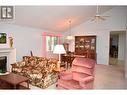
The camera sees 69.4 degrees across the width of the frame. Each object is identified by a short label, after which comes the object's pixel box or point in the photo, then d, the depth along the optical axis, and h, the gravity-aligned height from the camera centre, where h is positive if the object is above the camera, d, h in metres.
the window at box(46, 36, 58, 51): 4.80 +0.26
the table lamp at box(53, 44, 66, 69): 2.37 -0.07
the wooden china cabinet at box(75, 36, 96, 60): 5.16 +0.06
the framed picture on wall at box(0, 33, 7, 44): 3.36 +0.32
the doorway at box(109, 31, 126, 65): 6.10 -0.05
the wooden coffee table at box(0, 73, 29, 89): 2.02 -0.77
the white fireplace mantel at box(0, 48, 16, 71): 3.46 -0.29
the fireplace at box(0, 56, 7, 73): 3.45 -0.61
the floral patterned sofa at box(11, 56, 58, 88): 2.42 -0.72
